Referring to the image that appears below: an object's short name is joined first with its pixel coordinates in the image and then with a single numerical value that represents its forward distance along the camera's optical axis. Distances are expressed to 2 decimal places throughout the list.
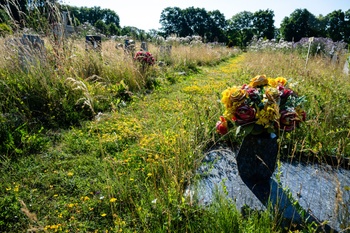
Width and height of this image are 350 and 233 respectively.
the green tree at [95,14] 71.50
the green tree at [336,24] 51.62
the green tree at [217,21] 66.81
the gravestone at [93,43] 5.83
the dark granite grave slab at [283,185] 1.82
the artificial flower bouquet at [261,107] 1.90
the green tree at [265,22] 56.50
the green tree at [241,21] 64.93
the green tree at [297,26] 48.66
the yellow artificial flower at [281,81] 2.06
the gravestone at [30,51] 3.91
